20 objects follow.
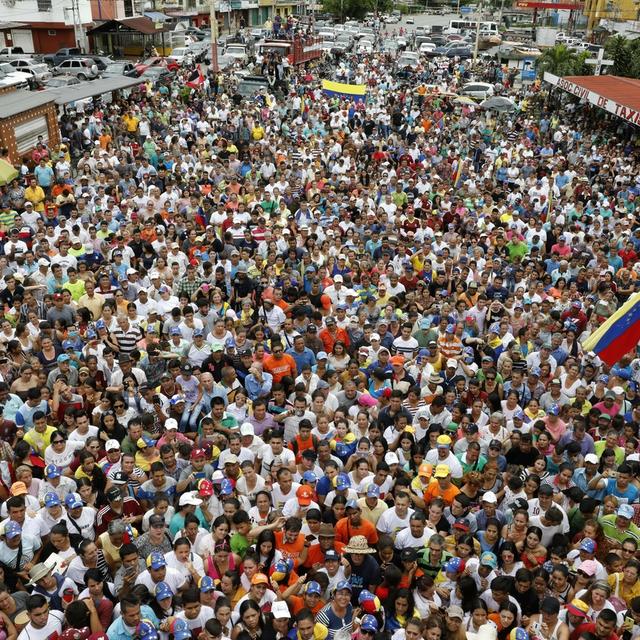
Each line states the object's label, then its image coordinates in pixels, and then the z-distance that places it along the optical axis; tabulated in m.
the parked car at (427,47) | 44.91
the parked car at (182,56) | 35.19
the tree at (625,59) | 30.31
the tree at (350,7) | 69.25
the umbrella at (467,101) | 26.42
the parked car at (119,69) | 29.79
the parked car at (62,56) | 35.56
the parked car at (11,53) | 33.39
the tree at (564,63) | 30.83
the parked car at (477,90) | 29.71
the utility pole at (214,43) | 29.97
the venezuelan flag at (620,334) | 8.14
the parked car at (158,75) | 28.38
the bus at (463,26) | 55.40
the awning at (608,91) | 20.27
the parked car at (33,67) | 29.59
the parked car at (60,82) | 24.83
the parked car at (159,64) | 31.54
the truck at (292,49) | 33.50
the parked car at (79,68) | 31.26
